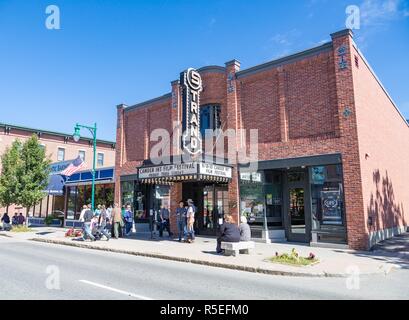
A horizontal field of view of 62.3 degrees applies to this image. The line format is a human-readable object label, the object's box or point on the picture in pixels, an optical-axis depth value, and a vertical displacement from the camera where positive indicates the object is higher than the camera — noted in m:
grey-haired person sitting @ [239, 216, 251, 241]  12.00 -0.86
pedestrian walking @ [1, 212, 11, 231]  24.56 -0.82
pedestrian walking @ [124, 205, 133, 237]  19.05 -0.65
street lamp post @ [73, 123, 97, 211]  18.75 +4.39
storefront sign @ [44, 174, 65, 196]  27.94 +2.10
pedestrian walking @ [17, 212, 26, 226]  25.09 -0.63
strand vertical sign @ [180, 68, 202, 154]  16.38 +4.87
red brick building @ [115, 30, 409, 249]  13.43 +2.27
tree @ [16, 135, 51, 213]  23.91 +2.73
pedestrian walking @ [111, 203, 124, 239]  17.50 -0.48
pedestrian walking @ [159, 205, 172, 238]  17.74 -0.59
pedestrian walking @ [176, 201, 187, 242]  15.77 -0.49
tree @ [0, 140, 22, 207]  23.84 +2.42
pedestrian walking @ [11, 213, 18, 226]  25.41 -0.64
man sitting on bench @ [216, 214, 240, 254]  11.57 -0.87
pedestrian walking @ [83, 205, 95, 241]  16.30 -0.62
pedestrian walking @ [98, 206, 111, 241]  16.50 -0.61
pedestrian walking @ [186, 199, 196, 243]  15.05 -0.56
